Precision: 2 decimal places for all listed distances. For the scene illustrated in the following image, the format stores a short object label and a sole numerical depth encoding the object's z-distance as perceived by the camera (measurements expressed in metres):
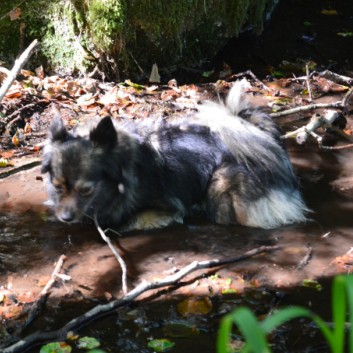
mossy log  8.67
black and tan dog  5.68
